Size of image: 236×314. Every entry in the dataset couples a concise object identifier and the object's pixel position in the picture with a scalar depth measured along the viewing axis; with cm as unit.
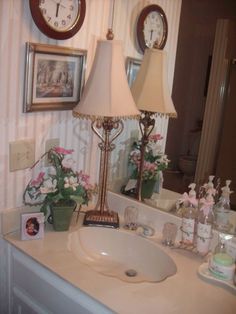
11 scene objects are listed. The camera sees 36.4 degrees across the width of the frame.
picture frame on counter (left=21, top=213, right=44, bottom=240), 137
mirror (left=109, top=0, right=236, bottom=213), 130
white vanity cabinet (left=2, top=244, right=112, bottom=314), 113
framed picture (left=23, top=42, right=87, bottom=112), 132
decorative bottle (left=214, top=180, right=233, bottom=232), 131
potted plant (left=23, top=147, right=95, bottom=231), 141
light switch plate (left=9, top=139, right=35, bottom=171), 134
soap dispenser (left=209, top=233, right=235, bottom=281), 116
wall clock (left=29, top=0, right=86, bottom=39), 126
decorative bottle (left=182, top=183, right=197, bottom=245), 132
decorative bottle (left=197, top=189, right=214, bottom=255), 128
